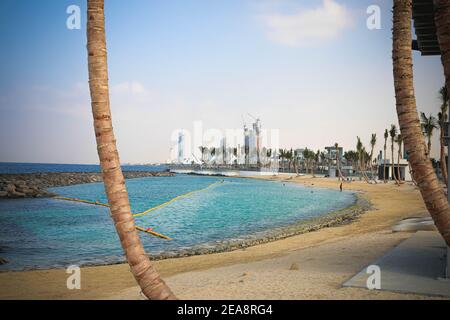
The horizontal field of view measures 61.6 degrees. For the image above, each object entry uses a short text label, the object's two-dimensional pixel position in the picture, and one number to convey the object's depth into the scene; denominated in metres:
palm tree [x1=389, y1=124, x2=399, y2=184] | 77.79
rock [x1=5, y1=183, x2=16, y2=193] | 58.33
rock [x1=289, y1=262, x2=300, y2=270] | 11.69
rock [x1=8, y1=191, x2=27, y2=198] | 57.22
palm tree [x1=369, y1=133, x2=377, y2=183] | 93.00
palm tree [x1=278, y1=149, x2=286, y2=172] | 184.62
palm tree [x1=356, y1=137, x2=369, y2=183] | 91.75
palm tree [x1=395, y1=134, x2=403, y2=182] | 74.61
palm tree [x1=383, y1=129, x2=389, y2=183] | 86.18
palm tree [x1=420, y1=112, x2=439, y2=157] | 46.26
